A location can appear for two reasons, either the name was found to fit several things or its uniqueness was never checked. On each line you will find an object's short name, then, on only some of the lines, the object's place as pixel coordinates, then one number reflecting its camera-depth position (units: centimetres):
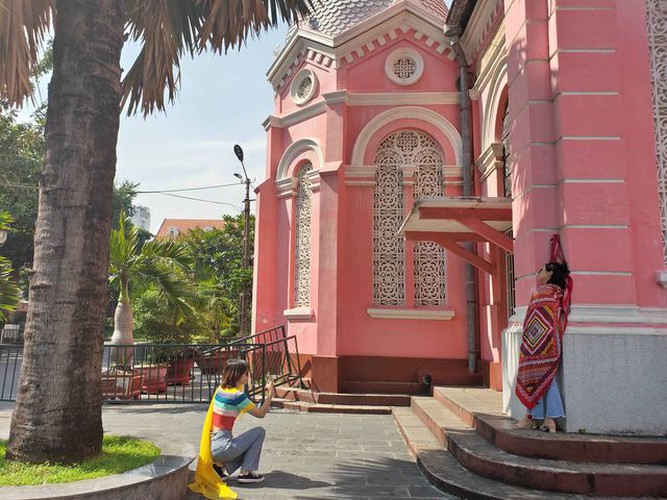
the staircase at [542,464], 438
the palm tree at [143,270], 1171
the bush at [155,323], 1664
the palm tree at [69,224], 430
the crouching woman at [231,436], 513
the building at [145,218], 9738
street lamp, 1823
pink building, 535
